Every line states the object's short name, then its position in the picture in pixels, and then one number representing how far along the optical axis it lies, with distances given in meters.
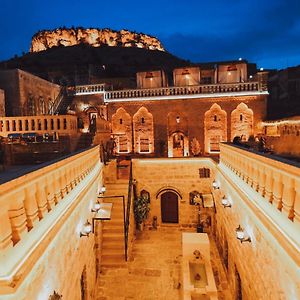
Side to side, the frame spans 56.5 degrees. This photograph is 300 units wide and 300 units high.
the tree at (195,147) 22.50
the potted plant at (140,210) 15.37
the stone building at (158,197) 3.99
